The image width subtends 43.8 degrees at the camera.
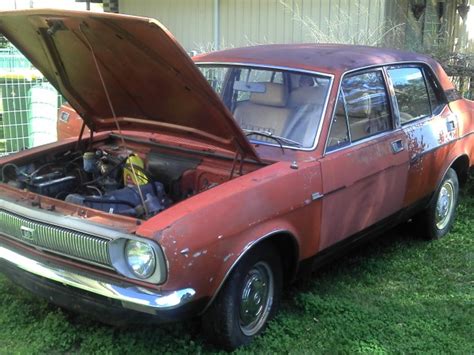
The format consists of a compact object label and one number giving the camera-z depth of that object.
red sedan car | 2.89
